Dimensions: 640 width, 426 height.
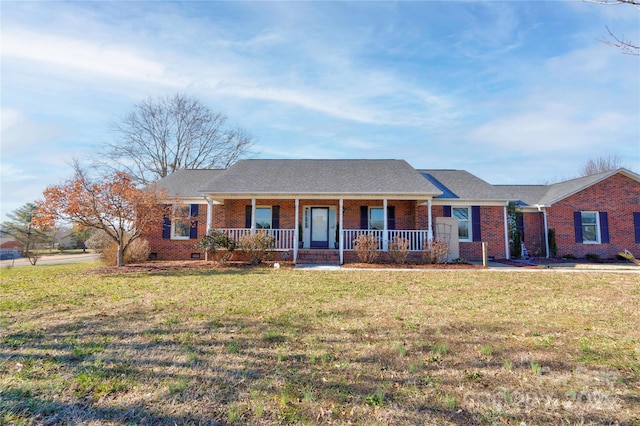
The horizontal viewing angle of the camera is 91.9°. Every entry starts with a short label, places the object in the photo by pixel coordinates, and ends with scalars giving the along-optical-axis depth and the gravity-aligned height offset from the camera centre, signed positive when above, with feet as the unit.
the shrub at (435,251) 42.29 -2.15
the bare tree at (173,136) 88.17 +29.39
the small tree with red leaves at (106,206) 34.12 +3.68
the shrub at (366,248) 42.22 -1.66
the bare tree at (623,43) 13.61 +8.51
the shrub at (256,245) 42.45 -1.18
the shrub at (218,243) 42.78 -0.89
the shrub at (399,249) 42.04 -1.84
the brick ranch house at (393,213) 48.03 +3.70
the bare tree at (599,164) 125.18 +28.89
